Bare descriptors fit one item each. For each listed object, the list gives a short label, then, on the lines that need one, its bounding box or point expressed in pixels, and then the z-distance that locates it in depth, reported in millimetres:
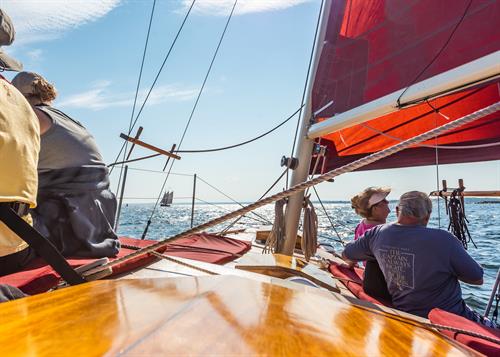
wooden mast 1938
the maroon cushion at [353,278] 1389
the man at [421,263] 1252
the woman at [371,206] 2082
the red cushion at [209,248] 1672
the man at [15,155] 717
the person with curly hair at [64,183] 1164
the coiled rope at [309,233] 1980
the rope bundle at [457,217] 2477
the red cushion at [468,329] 713
